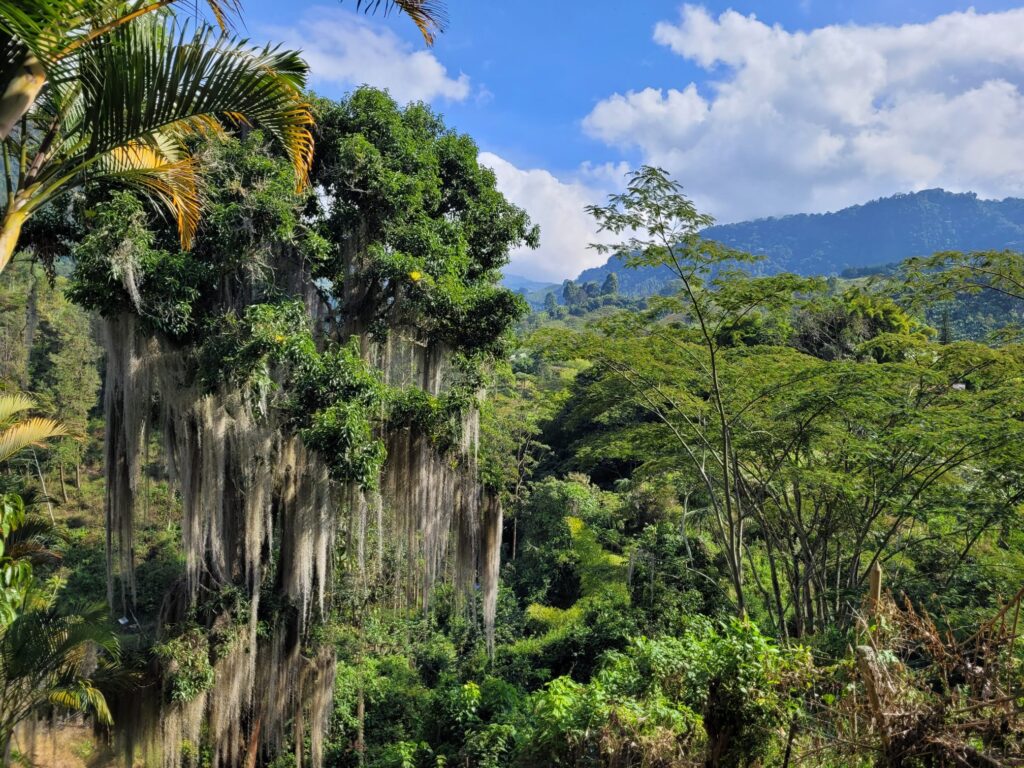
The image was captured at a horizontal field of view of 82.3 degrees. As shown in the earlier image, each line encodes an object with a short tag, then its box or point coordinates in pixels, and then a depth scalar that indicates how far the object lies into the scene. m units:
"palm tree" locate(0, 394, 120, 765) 4.98
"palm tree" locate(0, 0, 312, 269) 2.33
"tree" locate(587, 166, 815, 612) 6.35
